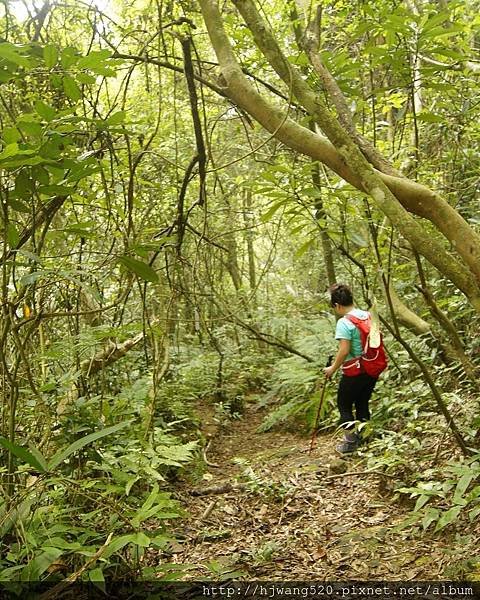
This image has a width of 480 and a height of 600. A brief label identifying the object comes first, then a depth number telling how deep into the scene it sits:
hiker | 5.39
